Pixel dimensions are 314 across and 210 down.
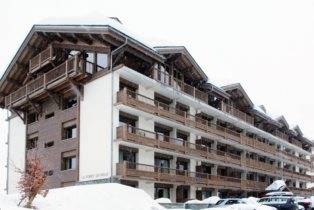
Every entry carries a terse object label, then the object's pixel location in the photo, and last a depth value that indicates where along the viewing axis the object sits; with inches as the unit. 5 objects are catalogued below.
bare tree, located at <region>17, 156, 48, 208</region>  680.4
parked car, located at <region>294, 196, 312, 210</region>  1421.6
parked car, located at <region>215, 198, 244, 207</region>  1287.3
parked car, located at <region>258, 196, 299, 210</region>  1224.8
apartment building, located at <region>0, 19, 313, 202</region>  1397.6
